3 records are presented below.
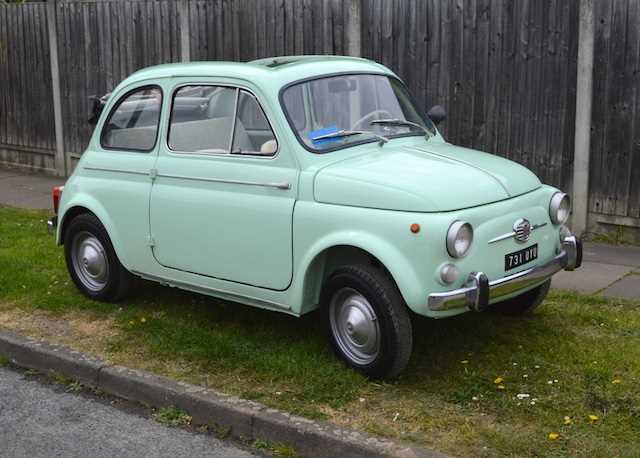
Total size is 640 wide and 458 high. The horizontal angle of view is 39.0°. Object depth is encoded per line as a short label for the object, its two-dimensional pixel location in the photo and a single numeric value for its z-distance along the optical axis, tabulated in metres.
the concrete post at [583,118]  8.37
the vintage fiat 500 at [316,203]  5.13
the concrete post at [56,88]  13.07
